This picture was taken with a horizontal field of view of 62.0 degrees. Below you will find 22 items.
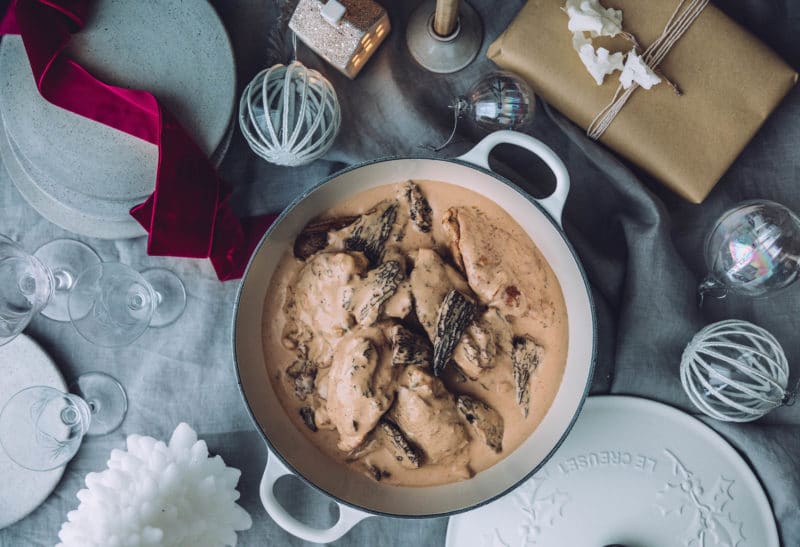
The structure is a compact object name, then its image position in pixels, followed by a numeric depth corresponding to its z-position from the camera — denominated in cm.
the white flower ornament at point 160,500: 95
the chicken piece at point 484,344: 98
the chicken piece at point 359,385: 96
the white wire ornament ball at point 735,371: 99
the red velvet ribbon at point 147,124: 98
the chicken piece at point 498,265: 100
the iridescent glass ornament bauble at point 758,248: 103
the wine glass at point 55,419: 113
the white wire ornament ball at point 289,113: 100
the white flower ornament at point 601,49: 98
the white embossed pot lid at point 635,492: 106
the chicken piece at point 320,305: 98
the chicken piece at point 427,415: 97
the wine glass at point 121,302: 115
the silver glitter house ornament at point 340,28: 102
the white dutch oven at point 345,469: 97
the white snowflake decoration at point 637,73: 99
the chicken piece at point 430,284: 97
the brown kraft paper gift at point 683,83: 102
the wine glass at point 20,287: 109
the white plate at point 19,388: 113
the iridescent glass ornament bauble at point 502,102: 102
